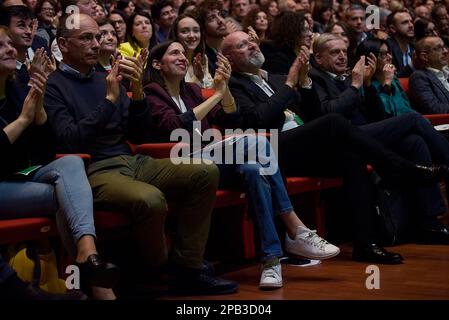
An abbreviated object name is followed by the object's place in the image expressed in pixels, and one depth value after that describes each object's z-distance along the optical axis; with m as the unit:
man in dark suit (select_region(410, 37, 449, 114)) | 11.64
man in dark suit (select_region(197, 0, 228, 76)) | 12.15
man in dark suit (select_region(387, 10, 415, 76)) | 13.93
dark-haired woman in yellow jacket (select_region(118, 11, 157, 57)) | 12.15
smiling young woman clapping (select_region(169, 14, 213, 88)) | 11.59
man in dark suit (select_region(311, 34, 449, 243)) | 10.71
